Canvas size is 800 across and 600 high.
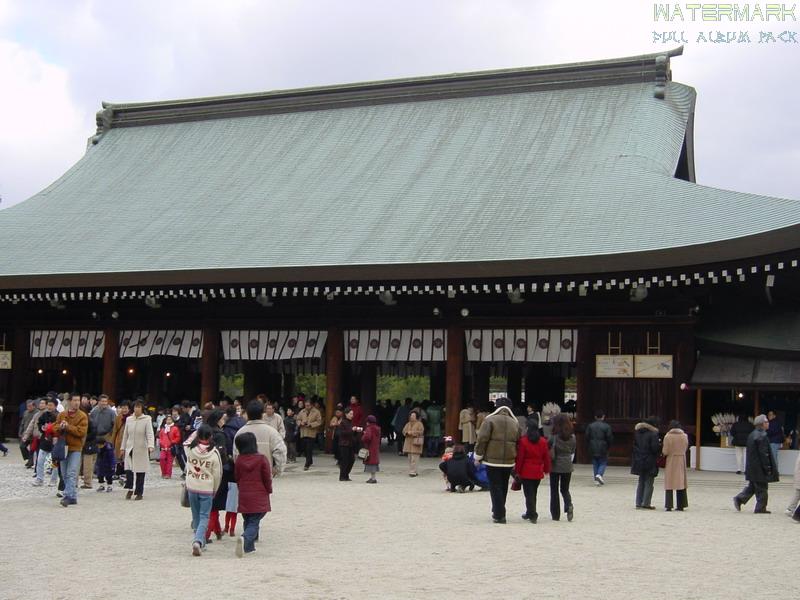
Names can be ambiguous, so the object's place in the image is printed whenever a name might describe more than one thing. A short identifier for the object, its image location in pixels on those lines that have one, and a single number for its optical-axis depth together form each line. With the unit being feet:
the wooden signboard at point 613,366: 66.18
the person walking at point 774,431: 59.51
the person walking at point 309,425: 67.26
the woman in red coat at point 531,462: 41.29
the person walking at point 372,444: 59.00
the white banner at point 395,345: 72.59
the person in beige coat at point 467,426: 67.97
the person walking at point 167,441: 57.67
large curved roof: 67.36
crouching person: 53.57
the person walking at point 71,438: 46.32
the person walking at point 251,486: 33.09
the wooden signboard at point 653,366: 65.21
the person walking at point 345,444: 59.06
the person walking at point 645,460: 46.60
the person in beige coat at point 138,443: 47.96
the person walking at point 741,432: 59.72
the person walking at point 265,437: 35.73
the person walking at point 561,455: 42.19
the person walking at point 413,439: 62.75
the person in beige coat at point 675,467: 46.44
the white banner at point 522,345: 68.44
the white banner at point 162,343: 79.87
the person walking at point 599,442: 56.44
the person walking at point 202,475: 33.83
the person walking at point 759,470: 45.14
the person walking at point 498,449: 41.04
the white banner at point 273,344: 76.07
